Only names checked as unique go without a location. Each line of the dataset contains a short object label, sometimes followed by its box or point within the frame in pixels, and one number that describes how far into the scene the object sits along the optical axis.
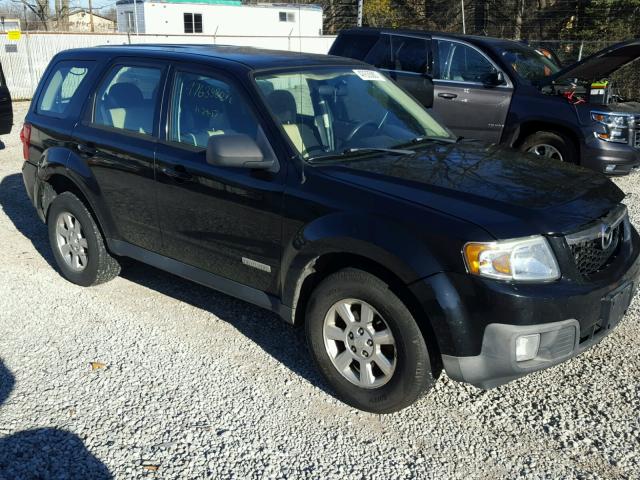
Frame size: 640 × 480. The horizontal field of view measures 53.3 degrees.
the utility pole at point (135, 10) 32.56
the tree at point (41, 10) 42.03
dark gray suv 7.88
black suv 2.96
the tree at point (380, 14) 29.44
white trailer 33.94
